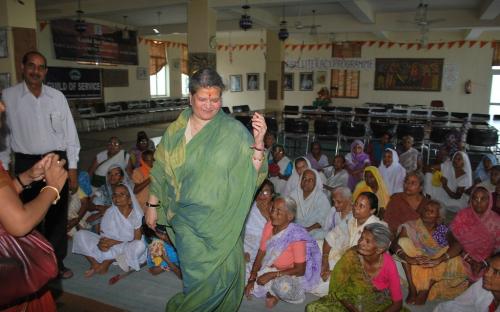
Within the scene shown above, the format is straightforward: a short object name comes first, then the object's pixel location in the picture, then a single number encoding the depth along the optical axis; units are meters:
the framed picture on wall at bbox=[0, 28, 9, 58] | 5.89
